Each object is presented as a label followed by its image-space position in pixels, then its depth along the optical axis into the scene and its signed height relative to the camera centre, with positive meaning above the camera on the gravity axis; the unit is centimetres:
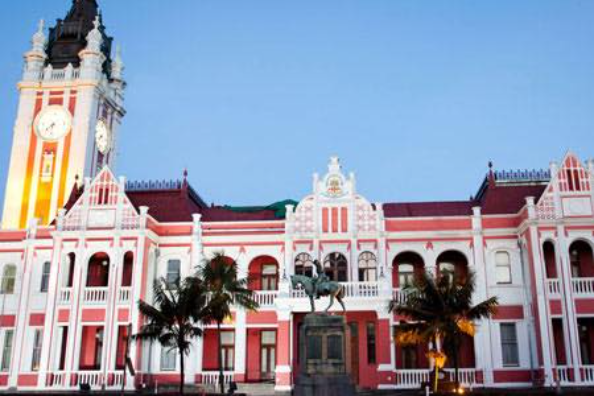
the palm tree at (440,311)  2869 +252
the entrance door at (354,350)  3566 +95
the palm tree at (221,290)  3005 +363
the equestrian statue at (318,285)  2347 +289
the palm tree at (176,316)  2862 +219
